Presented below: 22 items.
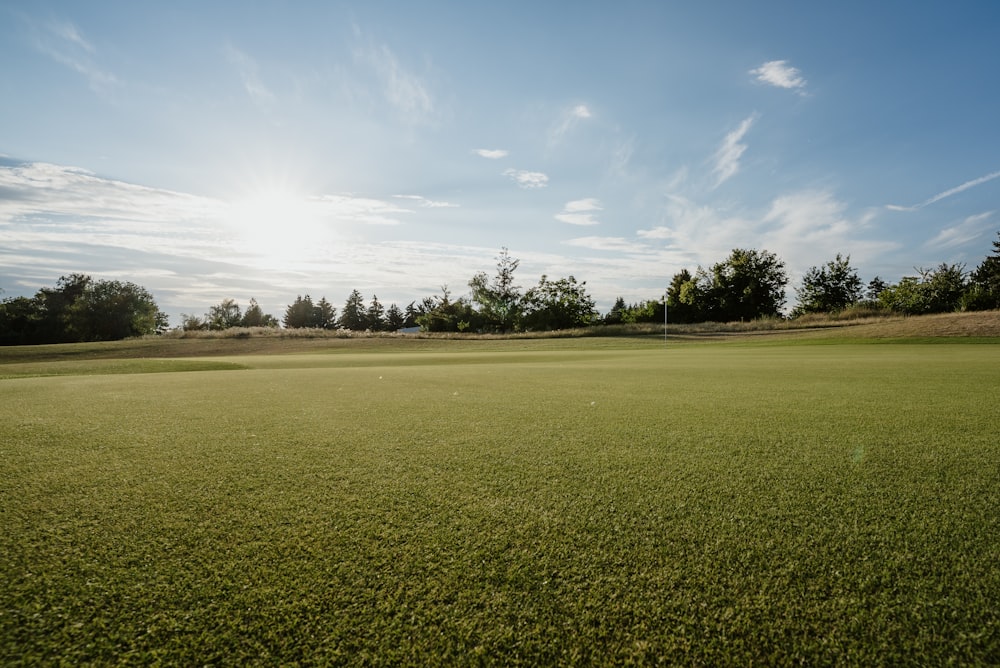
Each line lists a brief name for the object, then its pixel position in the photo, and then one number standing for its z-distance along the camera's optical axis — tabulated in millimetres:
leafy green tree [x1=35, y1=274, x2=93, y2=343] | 56750
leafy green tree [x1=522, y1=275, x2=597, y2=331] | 59781
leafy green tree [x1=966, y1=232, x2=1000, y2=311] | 48878
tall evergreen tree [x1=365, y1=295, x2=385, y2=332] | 90819
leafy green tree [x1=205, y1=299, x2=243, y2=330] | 87688
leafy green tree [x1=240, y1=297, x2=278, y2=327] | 87375
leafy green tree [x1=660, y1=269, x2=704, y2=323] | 61512
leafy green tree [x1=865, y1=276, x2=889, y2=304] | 64250
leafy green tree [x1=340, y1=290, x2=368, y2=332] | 89750
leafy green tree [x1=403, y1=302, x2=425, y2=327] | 94688
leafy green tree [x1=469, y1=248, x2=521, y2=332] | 65062
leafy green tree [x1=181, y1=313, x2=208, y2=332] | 56075
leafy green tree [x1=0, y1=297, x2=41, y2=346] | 54562
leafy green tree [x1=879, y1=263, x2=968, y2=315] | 51500
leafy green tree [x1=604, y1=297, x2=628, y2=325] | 64756
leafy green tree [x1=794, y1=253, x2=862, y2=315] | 61994
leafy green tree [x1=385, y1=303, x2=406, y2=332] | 93562
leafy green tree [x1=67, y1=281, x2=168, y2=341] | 57562
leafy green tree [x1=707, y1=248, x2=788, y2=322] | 59500
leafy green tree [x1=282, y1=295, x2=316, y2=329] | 89062
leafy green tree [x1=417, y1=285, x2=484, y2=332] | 67688
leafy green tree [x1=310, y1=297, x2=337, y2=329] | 89875
